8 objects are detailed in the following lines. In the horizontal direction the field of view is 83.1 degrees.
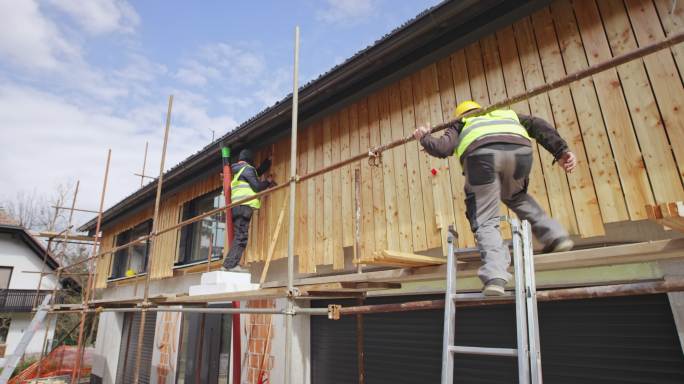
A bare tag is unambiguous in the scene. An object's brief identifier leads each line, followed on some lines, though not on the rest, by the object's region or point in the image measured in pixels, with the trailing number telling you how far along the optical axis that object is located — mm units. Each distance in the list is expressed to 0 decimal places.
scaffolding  2119
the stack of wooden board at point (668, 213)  1946
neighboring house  23219
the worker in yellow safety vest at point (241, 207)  6141
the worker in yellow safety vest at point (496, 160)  2943
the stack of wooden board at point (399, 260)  3031
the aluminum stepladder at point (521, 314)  2049
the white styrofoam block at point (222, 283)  5273
